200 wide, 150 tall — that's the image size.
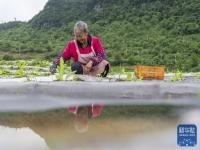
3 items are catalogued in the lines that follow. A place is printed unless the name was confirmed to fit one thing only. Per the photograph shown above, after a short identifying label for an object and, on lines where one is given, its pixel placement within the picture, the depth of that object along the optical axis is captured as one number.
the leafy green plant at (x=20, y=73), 6.09
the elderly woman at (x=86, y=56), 5.82
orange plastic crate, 5.75
